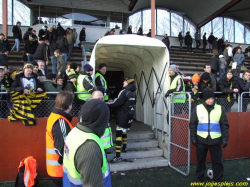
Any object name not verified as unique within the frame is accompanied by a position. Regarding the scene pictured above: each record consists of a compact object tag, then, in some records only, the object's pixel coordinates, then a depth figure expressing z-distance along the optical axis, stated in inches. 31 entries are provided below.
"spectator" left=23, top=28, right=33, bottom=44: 427.4
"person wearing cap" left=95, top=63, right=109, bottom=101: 218.8
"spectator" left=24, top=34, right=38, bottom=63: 351.9
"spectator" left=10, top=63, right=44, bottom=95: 177.5
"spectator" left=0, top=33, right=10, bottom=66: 299.9
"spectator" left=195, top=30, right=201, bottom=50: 756.9
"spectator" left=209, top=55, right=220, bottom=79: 425.8
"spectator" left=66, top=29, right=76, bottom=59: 463.5
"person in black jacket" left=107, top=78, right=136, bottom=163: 209.8
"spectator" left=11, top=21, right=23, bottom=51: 467.8
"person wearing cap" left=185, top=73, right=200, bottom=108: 222.4
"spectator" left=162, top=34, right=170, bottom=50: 605.3
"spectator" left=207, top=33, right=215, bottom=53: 726.3
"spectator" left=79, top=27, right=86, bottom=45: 570.0
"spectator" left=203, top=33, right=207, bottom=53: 757.6
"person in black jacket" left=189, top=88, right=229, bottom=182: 166.1
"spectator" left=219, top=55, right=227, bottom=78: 443.5
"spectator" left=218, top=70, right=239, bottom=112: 234.4
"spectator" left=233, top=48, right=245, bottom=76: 495.5
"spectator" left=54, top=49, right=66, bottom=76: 305.1
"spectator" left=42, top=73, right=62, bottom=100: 202.8
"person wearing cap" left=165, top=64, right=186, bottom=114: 213.8
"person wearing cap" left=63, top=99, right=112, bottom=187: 63.6
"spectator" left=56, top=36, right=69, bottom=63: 391.2
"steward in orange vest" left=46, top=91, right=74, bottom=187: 106.7
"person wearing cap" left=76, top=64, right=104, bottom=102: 189.6
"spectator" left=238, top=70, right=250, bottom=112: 238.1
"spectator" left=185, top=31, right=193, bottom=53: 690.6
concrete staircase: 206.8
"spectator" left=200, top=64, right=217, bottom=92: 233.0
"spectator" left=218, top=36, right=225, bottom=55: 666.5
